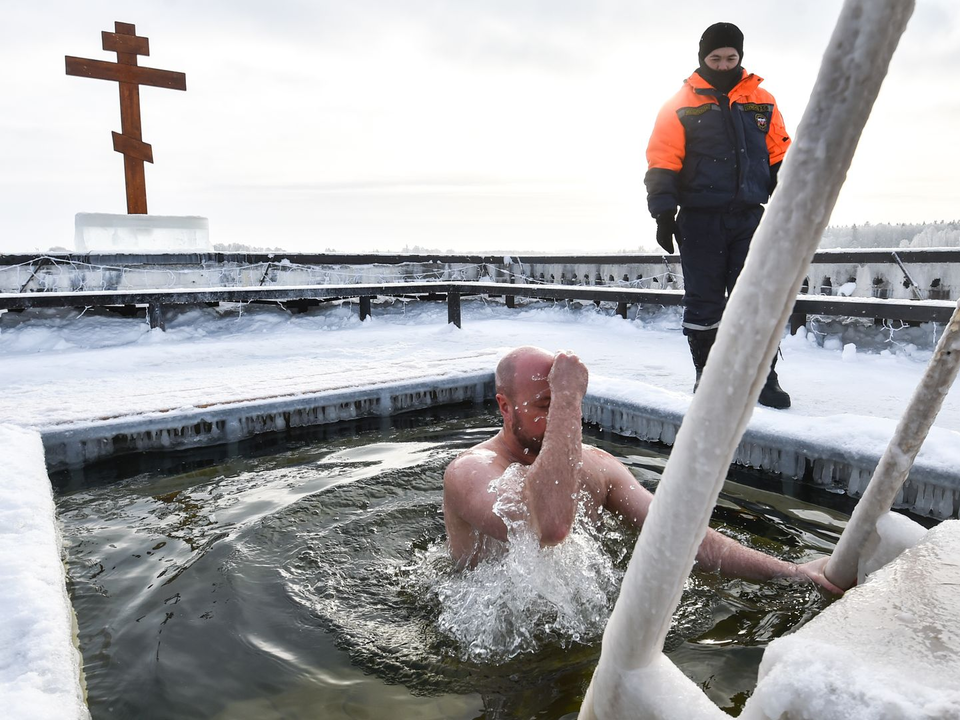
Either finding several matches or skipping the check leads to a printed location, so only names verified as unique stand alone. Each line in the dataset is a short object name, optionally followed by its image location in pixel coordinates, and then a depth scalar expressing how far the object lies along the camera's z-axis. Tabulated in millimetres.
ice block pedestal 13008
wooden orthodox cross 12500
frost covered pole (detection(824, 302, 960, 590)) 1244
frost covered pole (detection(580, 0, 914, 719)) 650
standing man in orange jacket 4141
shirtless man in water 1745
